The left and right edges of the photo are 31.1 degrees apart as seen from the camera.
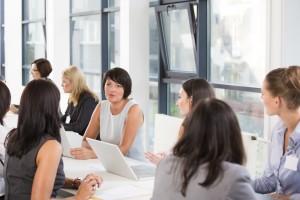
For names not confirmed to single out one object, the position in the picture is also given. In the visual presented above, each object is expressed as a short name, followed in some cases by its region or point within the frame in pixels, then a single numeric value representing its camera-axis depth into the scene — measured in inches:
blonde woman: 199.3
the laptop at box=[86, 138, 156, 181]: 123.2
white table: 112.3
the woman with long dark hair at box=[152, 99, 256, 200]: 71.9
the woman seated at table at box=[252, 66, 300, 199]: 113.2
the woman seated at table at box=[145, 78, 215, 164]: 133.9
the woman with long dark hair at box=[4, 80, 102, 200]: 98.0
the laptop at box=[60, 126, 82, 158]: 153.0
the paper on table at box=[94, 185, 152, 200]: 111.3
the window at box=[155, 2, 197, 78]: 212.1
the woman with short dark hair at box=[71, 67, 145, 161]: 156.6
